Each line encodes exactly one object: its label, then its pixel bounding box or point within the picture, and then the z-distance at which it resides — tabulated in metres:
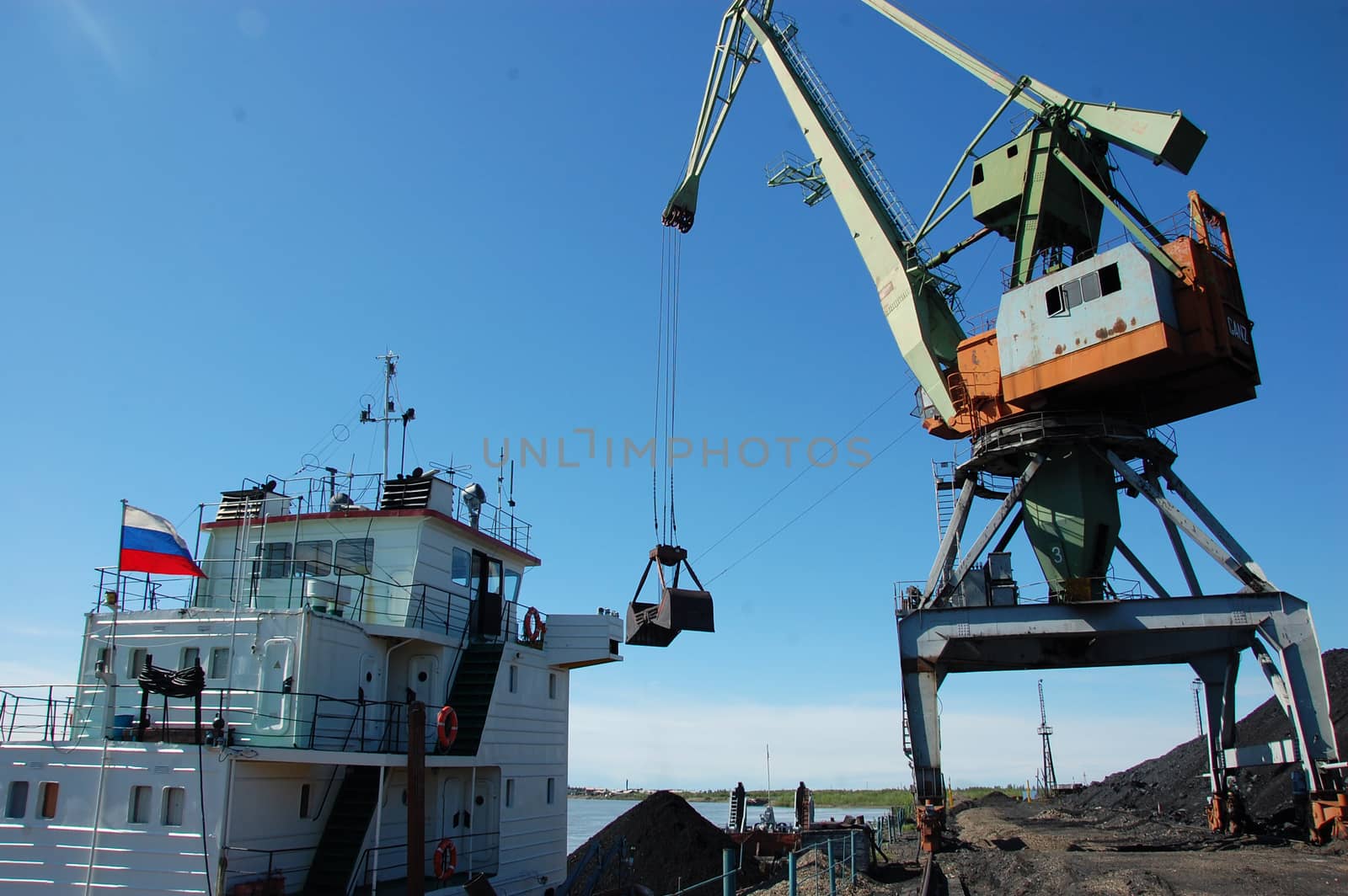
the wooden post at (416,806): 13.67
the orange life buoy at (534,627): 20.86
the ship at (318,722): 13.55
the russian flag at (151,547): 14.50
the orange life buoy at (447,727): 16.38
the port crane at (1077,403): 21.22
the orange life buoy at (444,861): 15.97
